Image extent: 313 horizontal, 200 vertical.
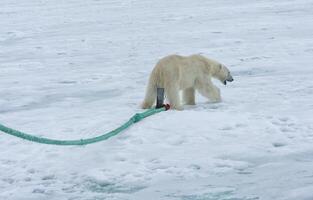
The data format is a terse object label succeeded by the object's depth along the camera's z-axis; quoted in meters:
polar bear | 13.58
